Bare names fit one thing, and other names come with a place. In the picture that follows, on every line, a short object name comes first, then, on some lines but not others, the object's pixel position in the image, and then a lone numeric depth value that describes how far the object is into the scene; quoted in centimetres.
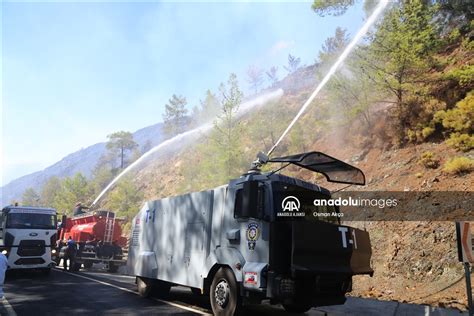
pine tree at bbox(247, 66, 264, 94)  8750
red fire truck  1873
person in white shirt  641
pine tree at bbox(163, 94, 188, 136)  7194
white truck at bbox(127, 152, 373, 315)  629
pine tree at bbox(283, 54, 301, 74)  8562
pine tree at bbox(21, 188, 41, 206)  9584
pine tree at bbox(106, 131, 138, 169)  8475
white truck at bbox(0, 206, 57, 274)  1445
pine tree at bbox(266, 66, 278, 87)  8642
